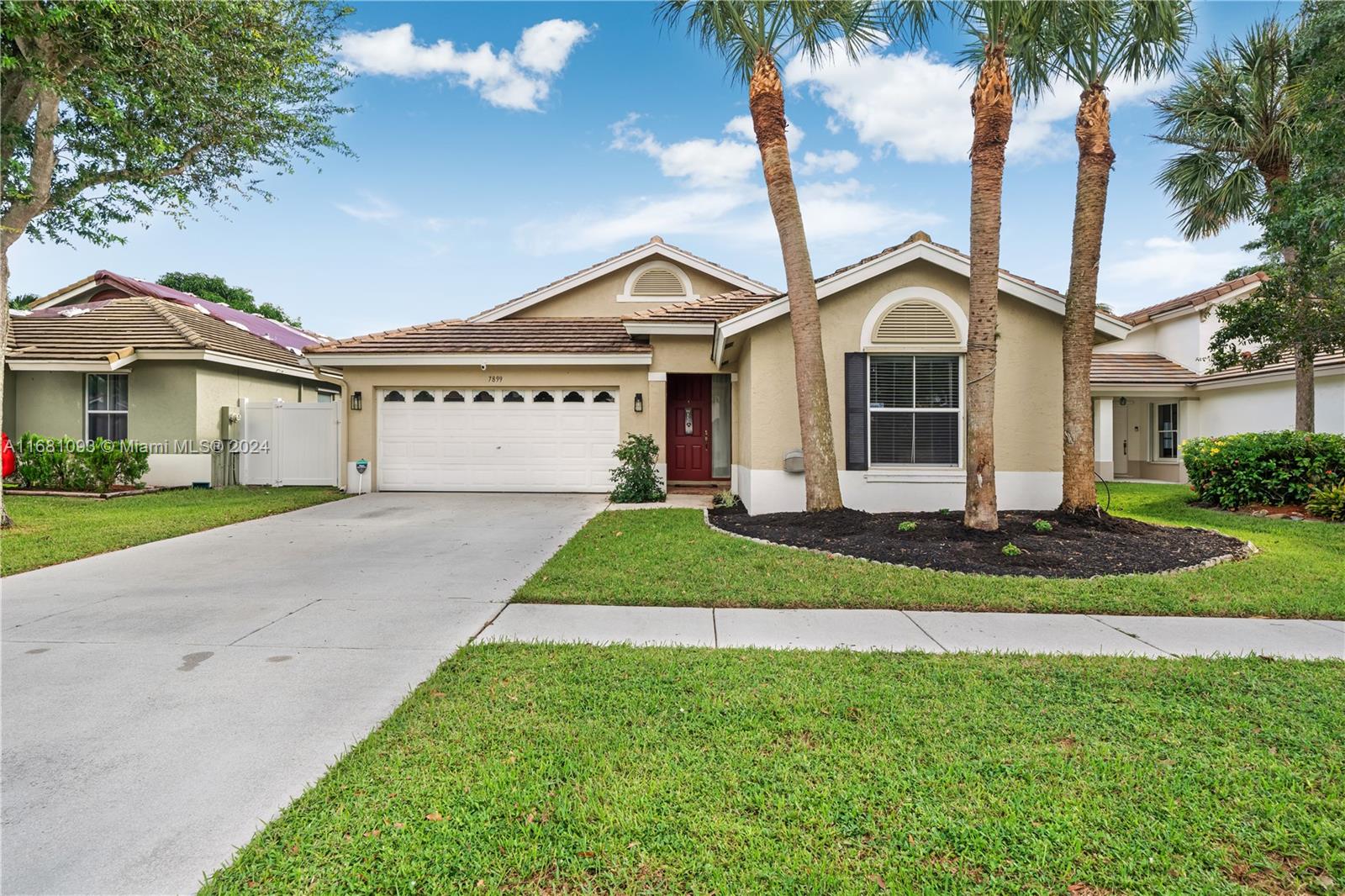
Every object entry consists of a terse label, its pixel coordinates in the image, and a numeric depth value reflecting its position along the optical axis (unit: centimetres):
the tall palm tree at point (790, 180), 888
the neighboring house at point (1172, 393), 1550
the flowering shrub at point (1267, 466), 1052
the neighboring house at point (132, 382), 1383
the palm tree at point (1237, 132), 1286
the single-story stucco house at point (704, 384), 972
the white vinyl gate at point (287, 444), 1475
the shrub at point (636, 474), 1227
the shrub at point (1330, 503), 983
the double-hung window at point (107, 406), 1450
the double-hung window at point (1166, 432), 1833
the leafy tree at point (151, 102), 796
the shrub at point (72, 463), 1277
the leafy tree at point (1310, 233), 874
